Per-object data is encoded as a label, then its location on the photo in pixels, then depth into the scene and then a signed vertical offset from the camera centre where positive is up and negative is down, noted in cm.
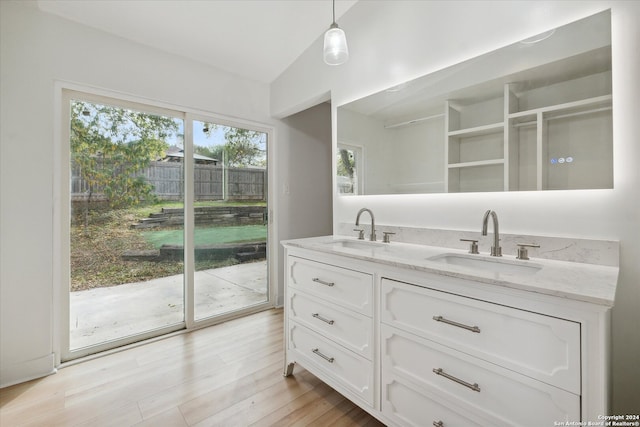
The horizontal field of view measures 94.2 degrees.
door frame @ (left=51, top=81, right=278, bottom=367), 209 +0
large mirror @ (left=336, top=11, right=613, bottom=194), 132 +51
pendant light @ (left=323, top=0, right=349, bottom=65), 178 +102
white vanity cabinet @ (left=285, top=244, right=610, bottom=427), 88 -51
